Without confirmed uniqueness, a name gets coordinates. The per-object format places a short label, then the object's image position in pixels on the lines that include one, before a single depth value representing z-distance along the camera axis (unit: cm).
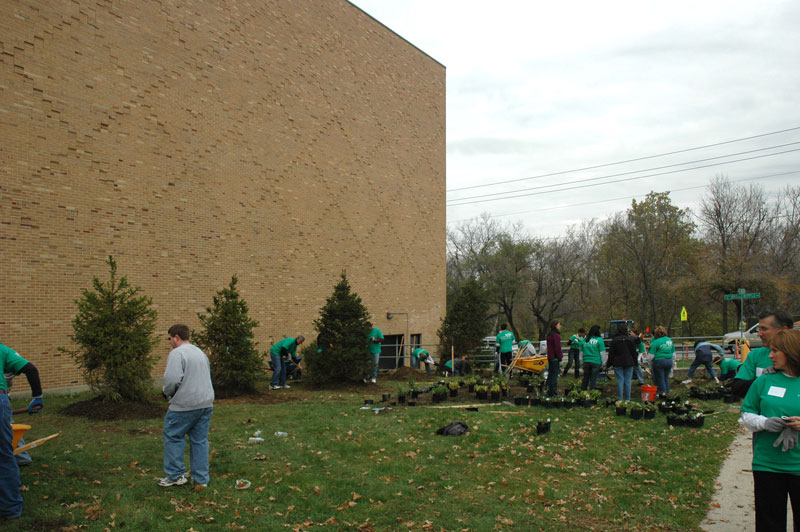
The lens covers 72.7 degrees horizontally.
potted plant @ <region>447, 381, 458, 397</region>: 1335
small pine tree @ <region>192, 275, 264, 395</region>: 1341
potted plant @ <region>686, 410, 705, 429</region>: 950
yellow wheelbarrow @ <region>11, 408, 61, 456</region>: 582
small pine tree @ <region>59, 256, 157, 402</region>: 1062
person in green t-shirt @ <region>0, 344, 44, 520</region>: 517
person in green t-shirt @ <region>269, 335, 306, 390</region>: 1505
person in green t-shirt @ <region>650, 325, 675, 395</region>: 1279
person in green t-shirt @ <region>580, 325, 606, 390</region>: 1316
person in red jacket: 1306
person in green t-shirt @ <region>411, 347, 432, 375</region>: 2124
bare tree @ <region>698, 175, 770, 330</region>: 3584
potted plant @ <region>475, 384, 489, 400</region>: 1286
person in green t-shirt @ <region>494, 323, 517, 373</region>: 1750
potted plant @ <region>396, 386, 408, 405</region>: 1252
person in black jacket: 1166
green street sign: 2146
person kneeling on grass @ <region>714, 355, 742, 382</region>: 1520
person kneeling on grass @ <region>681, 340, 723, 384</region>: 1566
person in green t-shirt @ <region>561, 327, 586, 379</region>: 1672
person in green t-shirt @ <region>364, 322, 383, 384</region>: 1647
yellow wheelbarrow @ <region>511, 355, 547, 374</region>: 1692
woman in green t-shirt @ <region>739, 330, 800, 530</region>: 388
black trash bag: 906
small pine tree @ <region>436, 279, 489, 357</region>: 2242
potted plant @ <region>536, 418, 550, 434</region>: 893
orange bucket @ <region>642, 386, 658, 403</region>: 1143
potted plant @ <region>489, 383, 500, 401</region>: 1273
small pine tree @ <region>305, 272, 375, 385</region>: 1548
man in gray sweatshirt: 624
